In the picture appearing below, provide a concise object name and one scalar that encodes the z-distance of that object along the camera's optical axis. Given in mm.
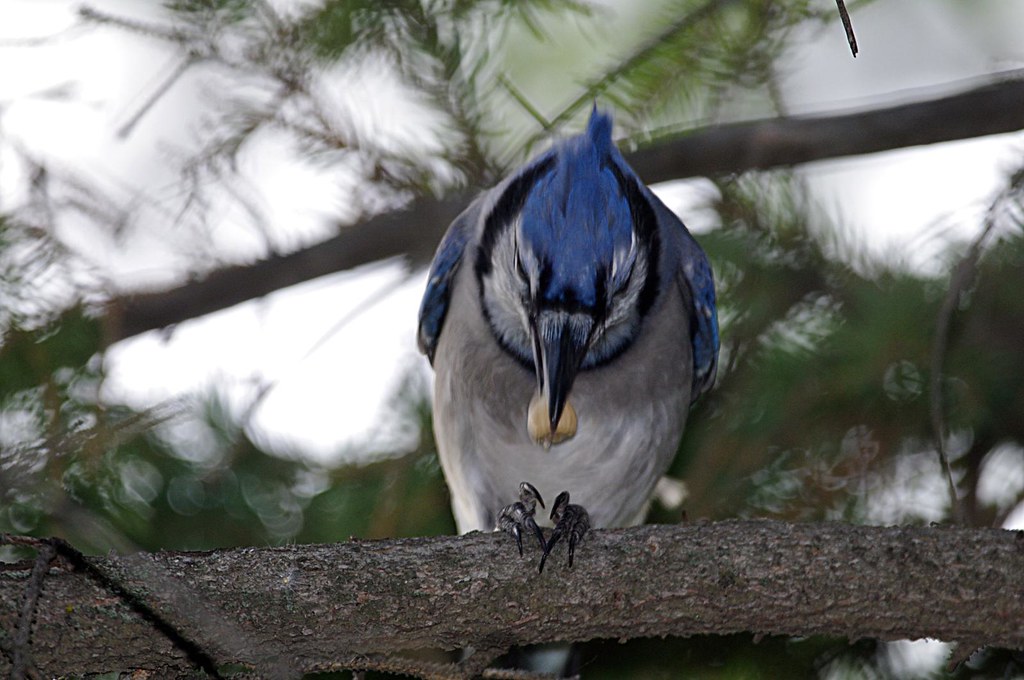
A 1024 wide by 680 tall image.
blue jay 3629
